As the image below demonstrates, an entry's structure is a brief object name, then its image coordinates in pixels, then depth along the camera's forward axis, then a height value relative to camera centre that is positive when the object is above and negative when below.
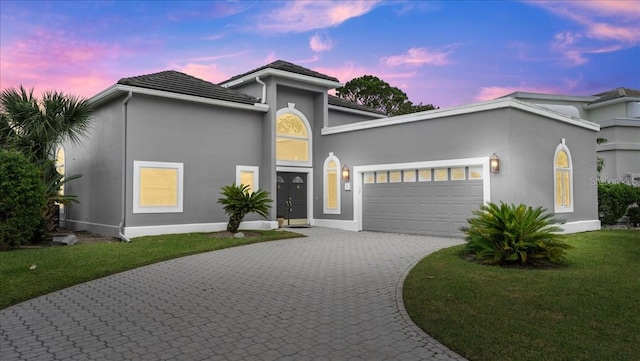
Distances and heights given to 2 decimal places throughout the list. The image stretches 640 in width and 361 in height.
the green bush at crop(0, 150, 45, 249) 10.85 -0.21
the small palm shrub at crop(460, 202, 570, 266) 8.52 -0.93
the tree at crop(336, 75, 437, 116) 42.25 +9.51
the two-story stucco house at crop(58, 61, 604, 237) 13.51 +1.14
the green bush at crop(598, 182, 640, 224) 18.88 -0.34
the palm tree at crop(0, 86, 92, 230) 13.95 +2.24
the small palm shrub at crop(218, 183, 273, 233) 13.62 -0.36
